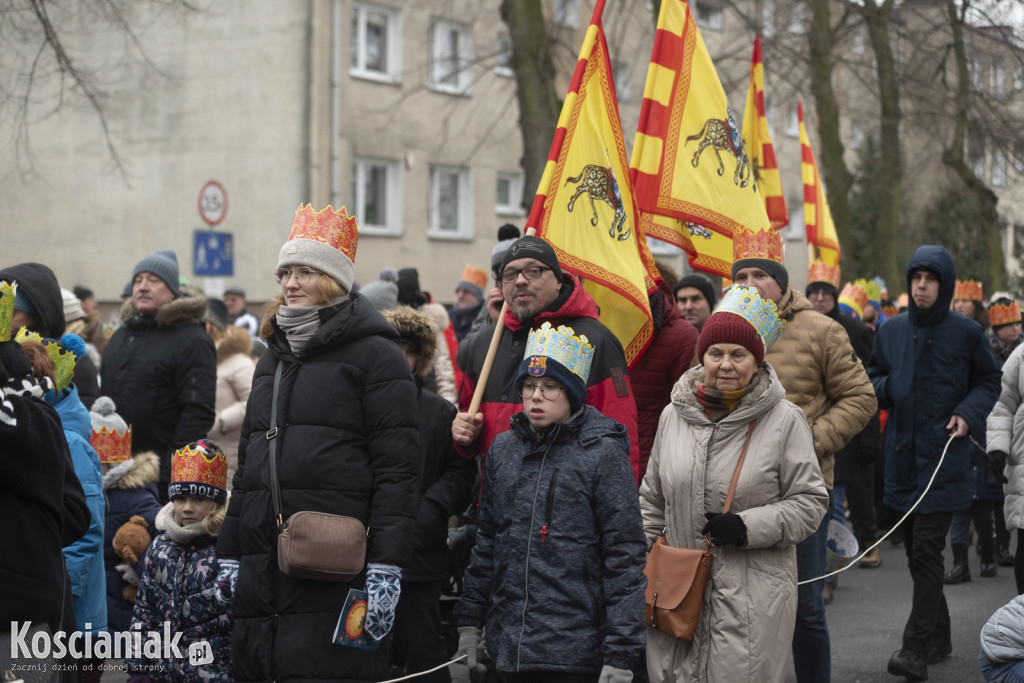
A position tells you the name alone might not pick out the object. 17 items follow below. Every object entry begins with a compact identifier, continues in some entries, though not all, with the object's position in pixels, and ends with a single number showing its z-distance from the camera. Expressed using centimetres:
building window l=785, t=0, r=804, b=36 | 2096
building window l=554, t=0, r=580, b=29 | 2489
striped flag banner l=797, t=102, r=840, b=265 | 1232
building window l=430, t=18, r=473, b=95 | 2534
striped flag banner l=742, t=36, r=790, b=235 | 927
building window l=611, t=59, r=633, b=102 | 2745
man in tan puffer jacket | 597
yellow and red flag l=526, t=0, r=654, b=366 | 613
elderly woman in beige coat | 459
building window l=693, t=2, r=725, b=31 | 2977
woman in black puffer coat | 443
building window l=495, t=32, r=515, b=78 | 2549
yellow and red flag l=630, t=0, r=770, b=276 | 737
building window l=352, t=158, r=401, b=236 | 2469
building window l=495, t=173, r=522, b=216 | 2723
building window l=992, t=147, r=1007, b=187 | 2132
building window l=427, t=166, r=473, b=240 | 2570
